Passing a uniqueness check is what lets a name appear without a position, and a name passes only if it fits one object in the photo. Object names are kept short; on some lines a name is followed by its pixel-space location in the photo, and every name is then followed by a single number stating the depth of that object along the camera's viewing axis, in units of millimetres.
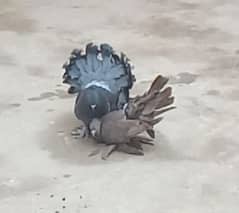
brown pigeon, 3371
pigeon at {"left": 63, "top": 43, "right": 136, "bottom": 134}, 3486
